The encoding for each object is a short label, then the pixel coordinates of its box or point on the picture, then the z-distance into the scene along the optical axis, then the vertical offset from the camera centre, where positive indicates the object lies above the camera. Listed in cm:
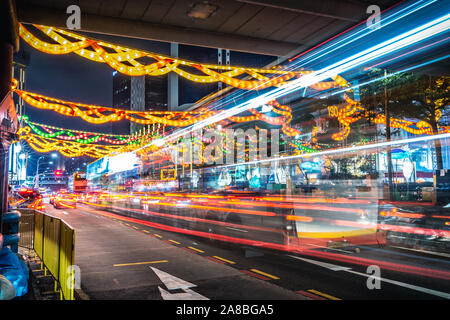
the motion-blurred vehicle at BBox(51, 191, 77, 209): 3425 -195
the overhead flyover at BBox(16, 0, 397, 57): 934 +516
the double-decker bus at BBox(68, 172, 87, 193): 4650 +29
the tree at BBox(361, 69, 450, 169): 2212 +603
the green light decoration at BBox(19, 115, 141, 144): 2614 +443
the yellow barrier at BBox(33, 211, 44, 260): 899 -143
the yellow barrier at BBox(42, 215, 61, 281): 686 -138
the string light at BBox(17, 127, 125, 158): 3324 +473
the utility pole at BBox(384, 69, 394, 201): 2075 +294
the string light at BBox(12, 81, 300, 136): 1655 +406
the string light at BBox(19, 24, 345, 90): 976 +435
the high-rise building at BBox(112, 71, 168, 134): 16962 +4805
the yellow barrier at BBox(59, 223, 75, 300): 546 -141
